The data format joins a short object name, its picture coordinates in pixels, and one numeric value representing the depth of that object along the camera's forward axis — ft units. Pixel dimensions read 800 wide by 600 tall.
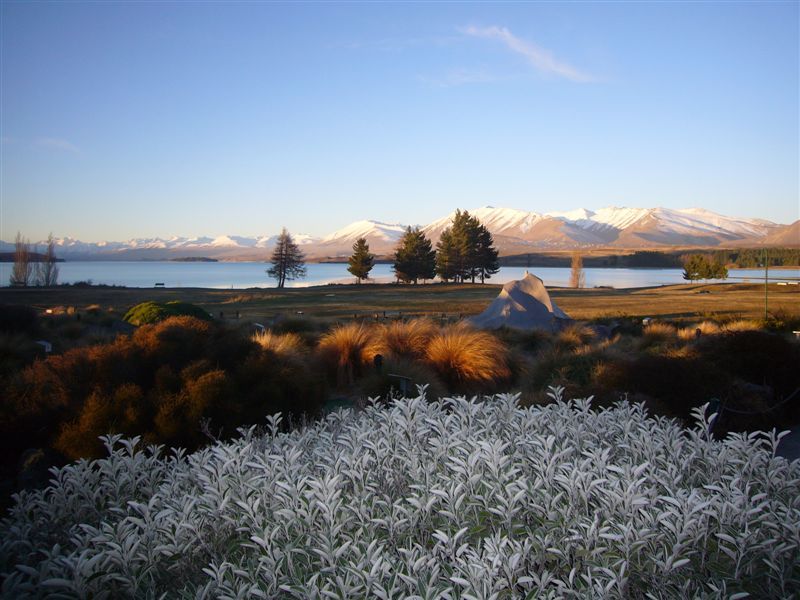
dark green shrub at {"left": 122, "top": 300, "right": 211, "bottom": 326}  55.06
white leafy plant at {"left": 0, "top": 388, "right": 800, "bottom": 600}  8.39
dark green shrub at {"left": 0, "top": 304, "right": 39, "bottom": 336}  49.29
